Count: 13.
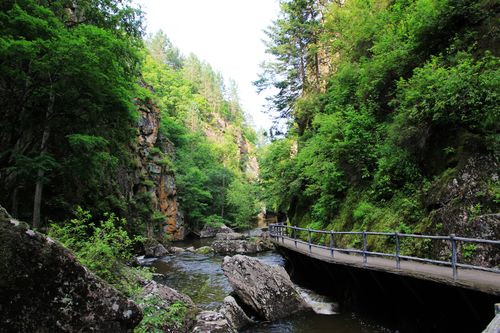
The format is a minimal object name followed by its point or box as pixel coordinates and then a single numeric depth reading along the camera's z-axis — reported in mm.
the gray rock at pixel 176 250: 25344
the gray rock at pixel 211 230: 42522
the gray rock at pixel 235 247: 23516
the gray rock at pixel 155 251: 22875
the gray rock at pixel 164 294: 7095
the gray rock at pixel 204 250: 24281
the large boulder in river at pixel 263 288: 9344
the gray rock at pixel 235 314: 8540
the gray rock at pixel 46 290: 3020
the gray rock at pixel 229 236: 32344
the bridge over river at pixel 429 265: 5631
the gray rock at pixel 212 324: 5809
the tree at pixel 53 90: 10312
